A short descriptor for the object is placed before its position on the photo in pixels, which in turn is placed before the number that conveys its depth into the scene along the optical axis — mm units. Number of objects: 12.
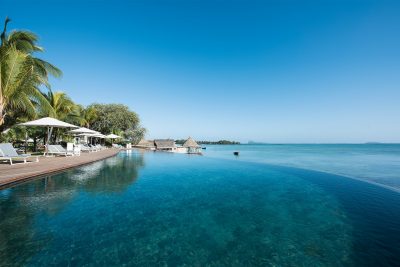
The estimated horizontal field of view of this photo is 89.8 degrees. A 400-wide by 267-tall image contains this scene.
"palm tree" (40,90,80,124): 20609
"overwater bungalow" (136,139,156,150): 44562
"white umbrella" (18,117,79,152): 12116
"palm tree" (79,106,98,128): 33559
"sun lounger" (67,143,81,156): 16016
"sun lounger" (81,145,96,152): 20430
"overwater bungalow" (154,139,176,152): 39697
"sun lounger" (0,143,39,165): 9409
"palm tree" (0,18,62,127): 9656
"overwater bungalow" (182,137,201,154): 35656
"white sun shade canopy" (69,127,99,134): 18438
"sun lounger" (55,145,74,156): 15188
